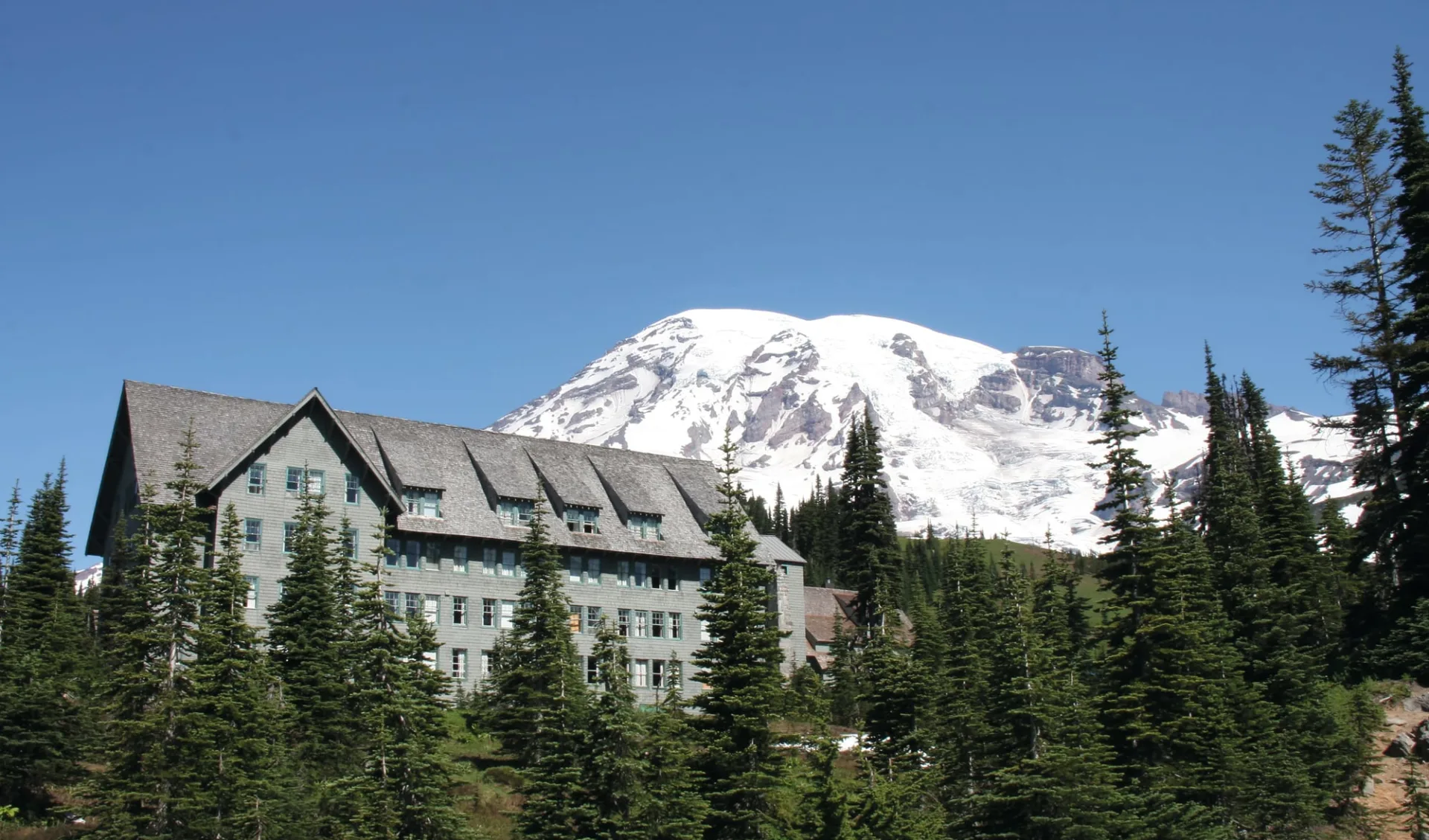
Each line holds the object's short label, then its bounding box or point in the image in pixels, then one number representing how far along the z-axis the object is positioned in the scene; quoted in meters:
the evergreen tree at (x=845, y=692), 73.51
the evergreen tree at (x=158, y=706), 38.28
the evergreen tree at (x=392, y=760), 36.28
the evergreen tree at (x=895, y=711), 45.28
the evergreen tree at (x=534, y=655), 51.66
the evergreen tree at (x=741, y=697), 38.66
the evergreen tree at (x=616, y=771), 36.47
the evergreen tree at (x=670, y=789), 36.53
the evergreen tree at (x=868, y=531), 88.19
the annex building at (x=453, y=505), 67.75
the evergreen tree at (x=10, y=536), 69.56
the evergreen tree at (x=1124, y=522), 46.78
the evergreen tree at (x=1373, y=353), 53.19
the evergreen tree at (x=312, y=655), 47.53
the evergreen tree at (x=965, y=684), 43.41
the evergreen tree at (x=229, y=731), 38.97
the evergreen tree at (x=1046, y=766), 37.38
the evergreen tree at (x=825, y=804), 37.31
